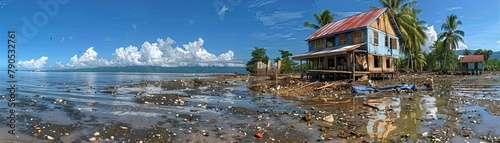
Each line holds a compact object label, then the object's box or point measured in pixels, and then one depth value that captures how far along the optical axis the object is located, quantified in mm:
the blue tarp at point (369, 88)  19594
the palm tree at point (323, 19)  50875
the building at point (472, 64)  51062
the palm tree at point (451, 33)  58131
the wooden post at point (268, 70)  53431
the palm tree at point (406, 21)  41781
